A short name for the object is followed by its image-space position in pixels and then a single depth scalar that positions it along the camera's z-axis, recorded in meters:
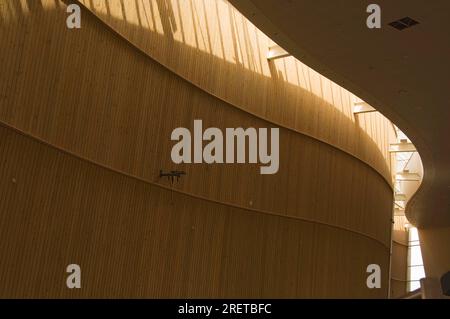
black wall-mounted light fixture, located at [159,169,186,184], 12.66
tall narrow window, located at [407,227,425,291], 37.66
